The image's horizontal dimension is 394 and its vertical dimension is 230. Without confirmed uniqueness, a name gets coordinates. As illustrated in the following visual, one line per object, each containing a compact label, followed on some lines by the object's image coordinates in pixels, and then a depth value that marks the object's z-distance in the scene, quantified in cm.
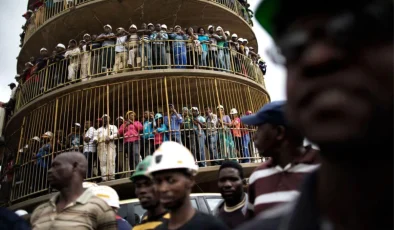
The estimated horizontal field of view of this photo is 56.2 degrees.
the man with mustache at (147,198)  334
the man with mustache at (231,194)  367
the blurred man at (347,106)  75
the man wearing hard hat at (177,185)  235
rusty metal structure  965
